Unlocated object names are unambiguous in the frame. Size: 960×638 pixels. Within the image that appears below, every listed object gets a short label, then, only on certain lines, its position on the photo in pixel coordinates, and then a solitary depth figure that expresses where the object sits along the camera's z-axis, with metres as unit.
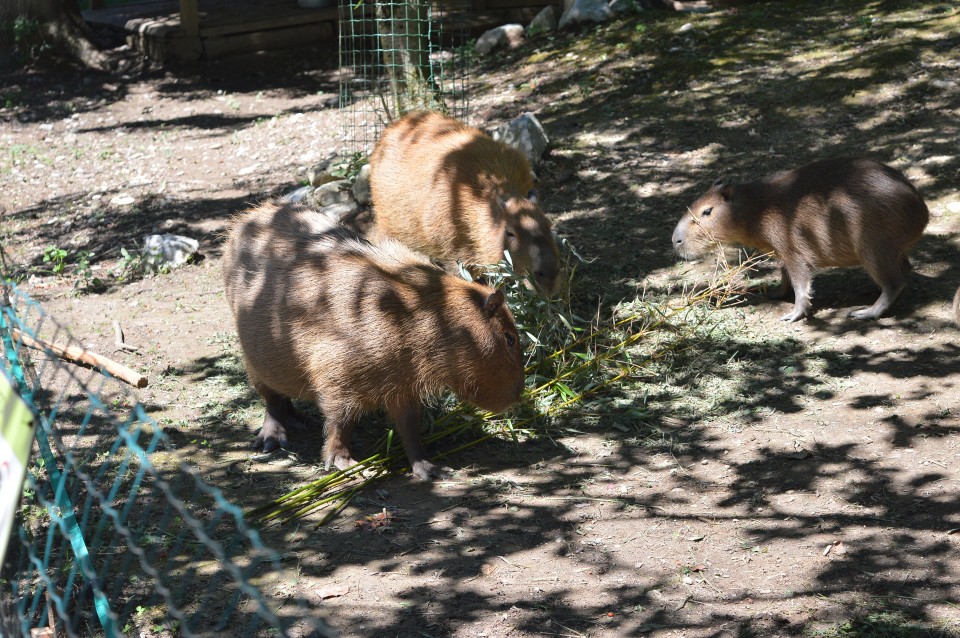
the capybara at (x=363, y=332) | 4.40
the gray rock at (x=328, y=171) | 8.34
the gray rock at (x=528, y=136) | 7.99
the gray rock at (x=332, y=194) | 8.13
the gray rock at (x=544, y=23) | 11.76
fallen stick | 5.27
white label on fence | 1.89
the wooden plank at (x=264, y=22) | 13.45
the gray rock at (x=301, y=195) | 8.31
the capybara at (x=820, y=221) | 5.40
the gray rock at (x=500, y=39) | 11.77
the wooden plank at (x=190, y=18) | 13.16
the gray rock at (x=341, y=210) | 7.99
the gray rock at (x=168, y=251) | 7.45
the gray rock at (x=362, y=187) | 7.95
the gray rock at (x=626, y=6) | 11.21
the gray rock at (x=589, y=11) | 11.31
